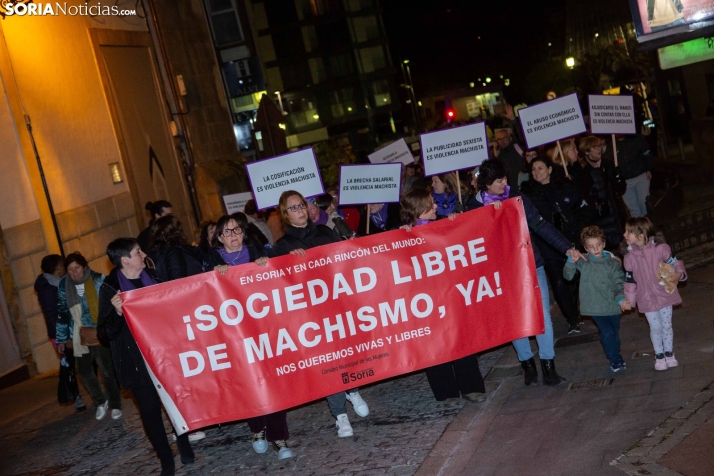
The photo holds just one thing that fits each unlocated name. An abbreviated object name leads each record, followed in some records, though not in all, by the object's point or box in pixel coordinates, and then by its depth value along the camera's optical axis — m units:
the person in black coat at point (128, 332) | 6.36
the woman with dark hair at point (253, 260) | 6.66
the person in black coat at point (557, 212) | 8.30
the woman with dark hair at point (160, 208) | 9.63
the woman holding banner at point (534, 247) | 6.95
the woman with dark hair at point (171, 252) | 6.91
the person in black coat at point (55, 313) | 9.30
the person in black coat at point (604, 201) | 9.02
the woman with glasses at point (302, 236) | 6.67
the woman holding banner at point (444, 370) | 6.89
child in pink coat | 6.63
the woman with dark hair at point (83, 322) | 8.81
